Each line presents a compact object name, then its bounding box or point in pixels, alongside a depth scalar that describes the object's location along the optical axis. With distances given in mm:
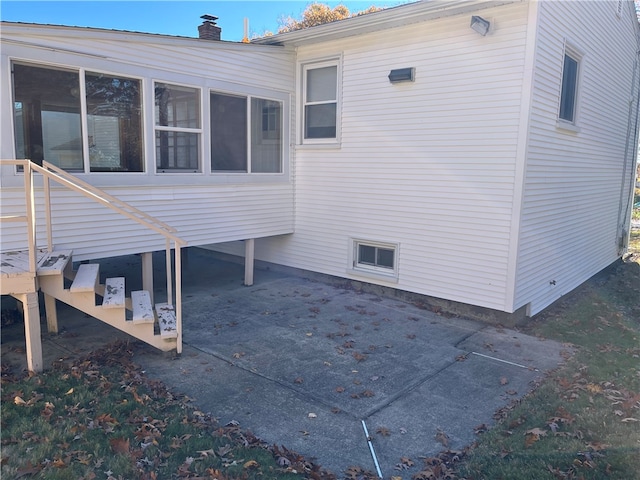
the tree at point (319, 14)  21391
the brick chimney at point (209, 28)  9242
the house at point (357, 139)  6094
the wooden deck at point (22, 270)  4457
